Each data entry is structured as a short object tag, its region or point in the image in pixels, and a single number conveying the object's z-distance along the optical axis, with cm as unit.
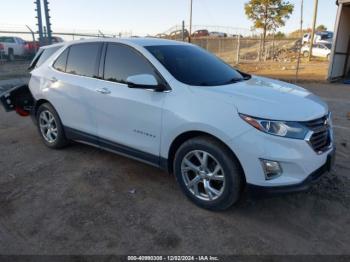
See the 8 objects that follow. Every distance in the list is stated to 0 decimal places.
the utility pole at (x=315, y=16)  2083
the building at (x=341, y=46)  1229
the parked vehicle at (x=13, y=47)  2033
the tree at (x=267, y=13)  2386
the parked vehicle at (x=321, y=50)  2402
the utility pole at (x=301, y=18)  4026
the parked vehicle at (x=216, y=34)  3561
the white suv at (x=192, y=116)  301
